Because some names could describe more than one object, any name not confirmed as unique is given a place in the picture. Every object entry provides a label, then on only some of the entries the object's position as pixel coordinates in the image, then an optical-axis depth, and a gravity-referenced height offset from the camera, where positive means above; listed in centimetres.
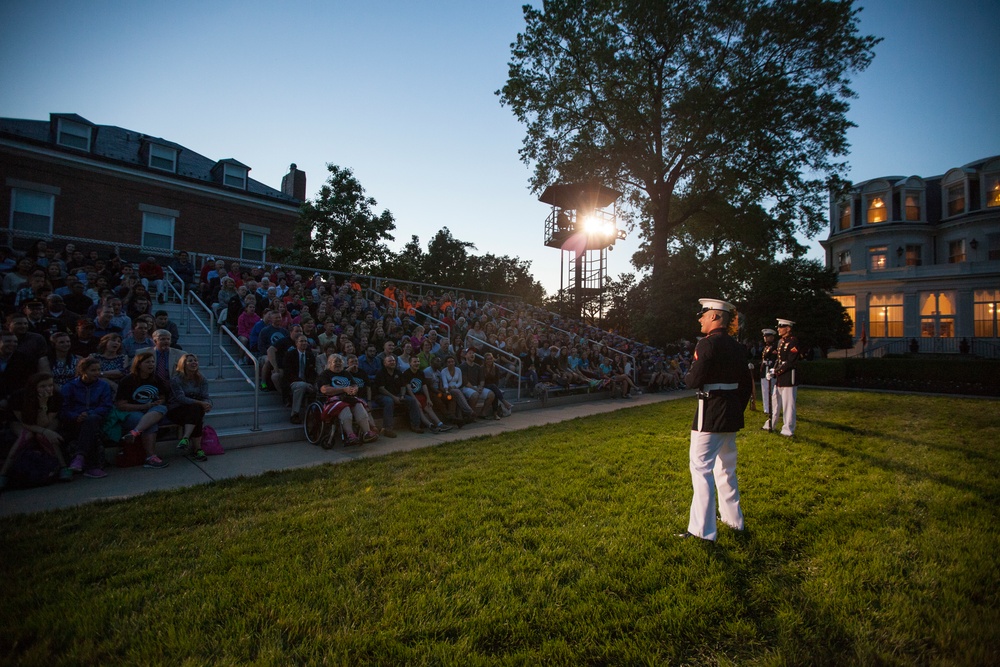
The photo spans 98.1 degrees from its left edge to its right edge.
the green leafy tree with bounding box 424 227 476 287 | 4875 +1075
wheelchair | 709 -136
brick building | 1748 +680
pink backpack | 639 -148
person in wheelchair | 724 -96
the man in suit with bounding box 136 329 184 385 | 638 -18
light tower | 2622 +732
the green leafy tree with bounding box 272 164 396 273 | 2272 +625
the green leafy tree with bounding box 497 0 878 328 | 2052 +1305
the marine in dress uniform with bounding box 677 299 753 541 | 381 -63
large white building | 2825 +743
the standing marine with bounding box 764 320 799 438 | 820 -42
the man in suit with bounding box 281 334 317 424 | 790 -48
